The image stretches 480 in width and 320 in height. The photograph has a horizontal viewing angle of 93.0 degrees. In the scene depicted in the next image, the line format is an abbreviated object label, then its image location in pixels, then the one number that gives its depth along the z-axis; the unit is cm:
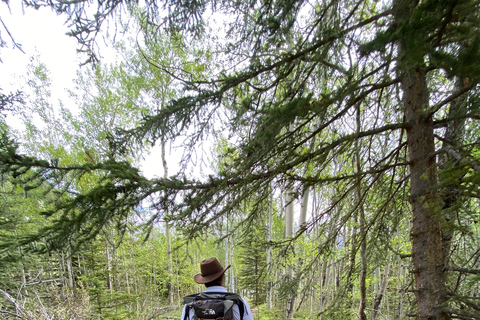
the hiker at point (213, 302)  196
